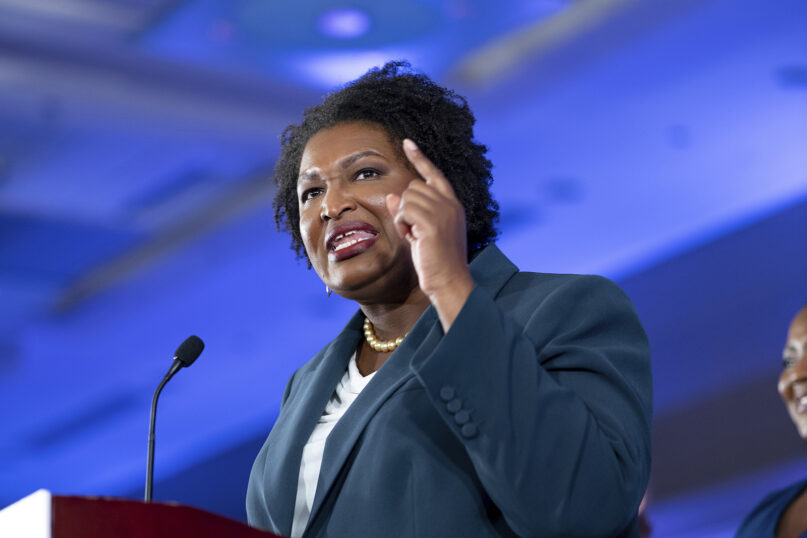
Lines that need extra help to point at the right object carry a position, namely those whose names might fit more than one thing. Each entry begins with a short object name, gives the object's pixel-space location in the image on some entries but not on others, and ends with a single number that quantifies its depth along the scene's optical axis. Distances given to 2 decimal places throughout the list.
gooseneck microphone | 4.55
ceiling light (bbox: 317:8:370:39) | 7.65
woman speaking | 4.29
